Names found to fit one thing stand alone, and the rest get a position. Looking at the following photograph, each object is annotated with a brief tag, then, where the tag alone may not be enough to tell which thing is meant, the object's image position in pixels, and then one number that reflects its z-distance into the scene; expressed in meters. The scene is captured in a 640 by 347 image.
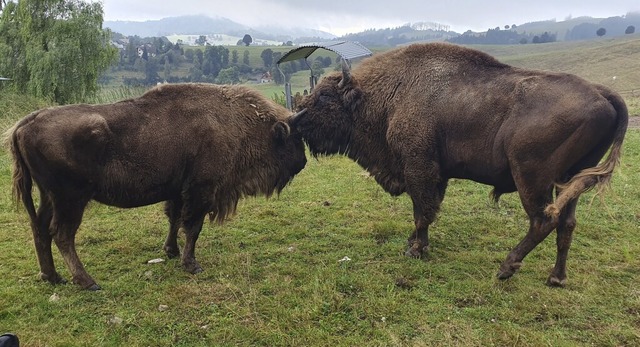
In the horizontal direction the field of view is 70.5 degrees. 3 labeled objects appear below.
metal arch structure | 13.41
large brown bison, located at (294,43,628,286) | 4.07
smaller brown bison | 3.99
